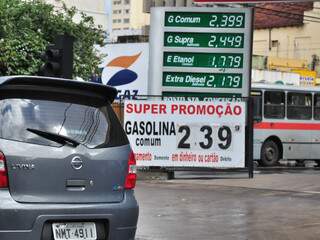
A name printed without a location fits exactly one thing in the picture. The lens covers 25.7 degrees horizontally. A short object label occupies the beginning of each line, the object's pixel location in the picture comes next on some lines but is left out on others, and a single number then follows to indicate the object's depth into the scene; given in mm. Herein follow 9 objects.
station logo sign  28219
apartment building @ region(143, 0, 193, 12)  30409
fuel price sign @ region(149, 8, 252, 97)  18719
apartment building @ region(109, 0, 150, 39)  68400
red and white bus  24953
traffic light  13195
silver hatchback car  6141
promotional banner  17828
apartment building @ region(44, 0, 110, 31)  37438
